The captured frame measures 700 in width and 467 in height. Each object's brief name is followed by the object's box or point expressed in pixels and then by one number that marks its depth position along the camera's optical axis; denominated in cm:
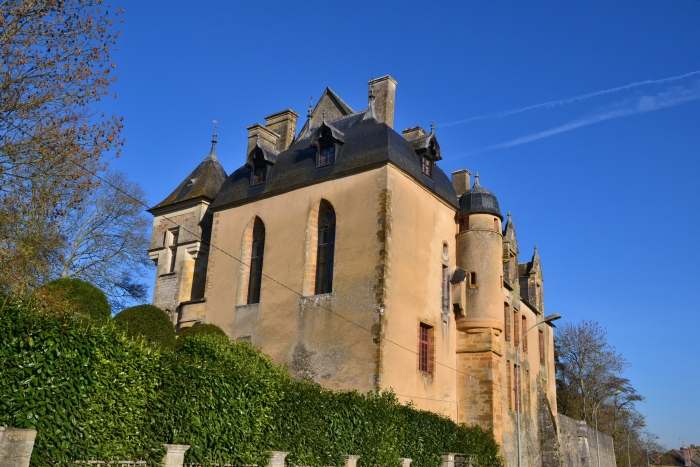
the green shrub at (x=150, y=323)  1814
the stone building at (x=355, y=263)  2027
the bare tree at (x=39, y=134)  1209
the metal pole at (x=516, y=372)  2388
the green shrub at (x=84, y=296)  1723
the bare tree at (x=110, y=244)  2858
